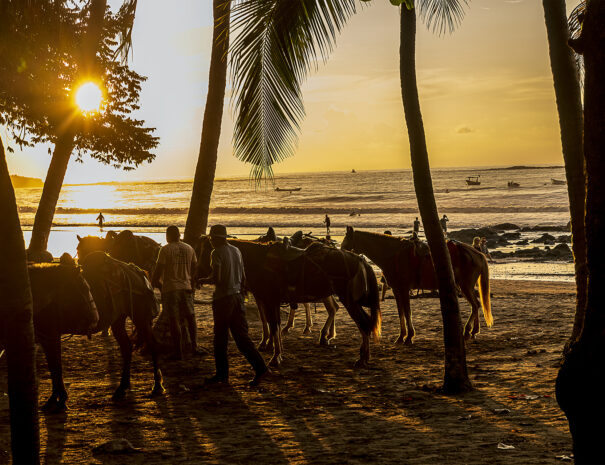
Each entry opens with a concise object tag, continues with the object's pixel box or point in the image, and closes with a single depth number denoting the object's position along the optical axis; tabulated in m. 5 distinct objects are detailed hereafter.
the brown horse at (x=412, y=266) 14.54
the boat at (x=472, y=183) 129.61
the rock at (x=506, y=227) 54.75
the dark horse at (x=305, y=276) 12.31
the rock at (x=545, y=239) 44.31
